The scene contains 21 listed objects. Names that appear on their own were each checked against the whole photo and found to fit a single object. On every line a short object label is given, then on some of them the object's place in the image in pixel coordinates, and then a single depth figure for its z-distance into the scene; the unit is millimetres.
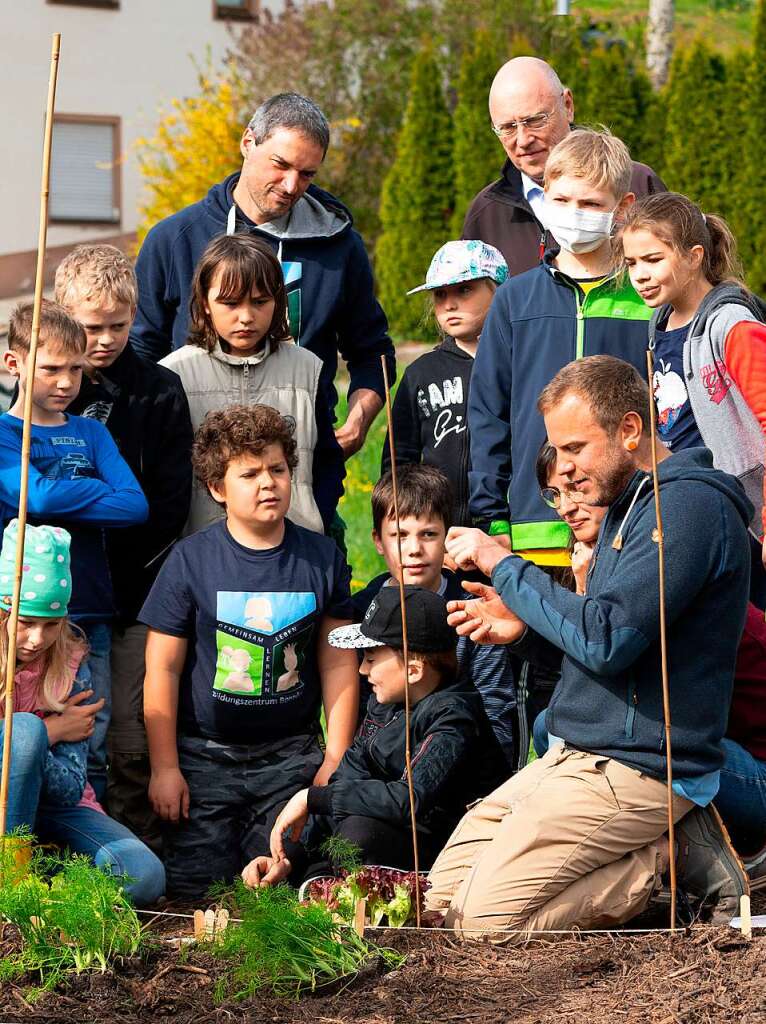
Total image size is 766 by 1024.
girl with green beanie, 7703
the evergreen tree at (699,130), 29375
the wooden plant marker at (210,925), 6586
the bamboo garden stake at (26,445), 6734
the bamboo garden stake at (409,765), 7008
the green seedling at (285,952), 6117
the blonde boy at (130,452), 8852
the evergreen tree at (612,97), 29766
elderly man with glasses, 9984
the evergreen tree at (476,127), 30859
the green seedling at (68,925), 6258
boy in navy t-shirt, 8742
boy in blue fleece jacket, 8773
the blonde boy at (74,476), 8281
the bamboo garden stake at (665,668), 6663
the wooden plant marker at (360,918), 6539
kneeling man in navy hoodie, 7016
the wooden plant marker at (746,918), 6648
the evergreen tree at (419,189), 32125
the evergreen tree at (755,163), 28641
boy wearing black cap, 7867
